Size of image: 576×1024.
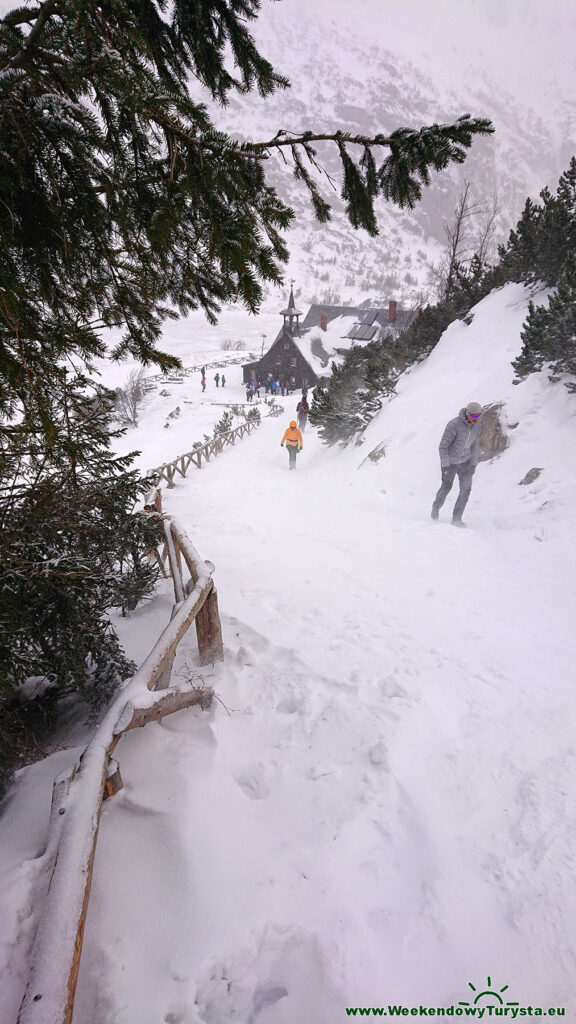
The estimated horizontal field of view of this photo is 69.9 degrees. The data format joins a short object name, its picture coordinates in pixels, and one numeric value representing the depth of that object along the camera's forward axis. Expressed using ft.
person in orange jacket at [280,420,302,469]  41.16
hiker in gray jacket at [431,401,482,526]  20.17
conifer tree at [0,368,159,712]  7.64
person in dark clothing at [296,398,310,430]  53.18
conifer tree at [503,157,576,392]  25.50
